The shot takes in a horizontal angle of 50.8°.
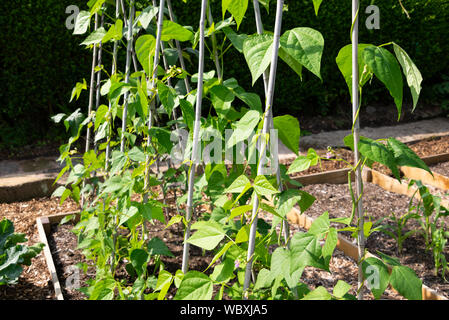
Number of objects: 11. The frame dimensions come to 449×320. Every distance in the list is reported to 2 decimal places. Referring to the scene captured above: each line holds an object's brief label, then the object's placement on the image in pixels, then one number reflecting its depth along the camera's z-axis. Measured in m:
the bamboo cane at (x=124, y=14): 2.21
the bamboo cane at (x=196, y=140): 1.46
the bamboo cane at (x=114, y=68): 2.28
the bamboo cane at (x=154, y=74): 1.63
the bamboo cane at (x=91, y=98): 2.58
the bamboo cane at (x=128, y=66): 2.12
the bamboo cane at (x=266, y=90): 1.26
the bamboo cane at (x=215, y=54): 1.75
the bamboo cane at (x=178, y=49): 2.06
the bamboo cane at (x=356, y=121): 1.07
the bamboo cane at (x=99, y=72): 2.46
